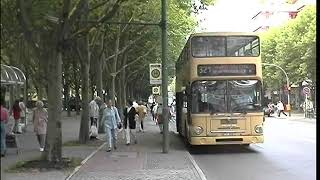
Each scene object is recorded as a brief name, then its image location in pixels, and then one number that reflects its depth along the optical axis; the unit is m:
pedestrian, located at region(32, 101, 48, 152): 16.56
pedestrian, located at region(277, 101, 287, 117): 56.81
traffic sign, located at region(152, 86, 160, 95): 40.66
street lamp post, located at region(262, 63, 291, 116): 57.74
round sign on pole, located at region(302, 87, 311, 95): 47.69
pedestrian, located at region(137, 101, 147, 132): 27.62
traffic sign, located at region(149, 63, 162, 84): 19.77
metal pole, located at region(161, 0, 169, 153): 18.11
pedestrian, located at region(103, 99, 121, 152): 18.56
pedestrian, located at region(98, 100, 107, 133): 26.78
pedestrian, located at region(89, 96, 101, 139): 25.10
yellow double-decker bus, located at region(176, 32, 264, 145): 18.17
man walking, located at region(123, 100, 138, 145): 21.30
